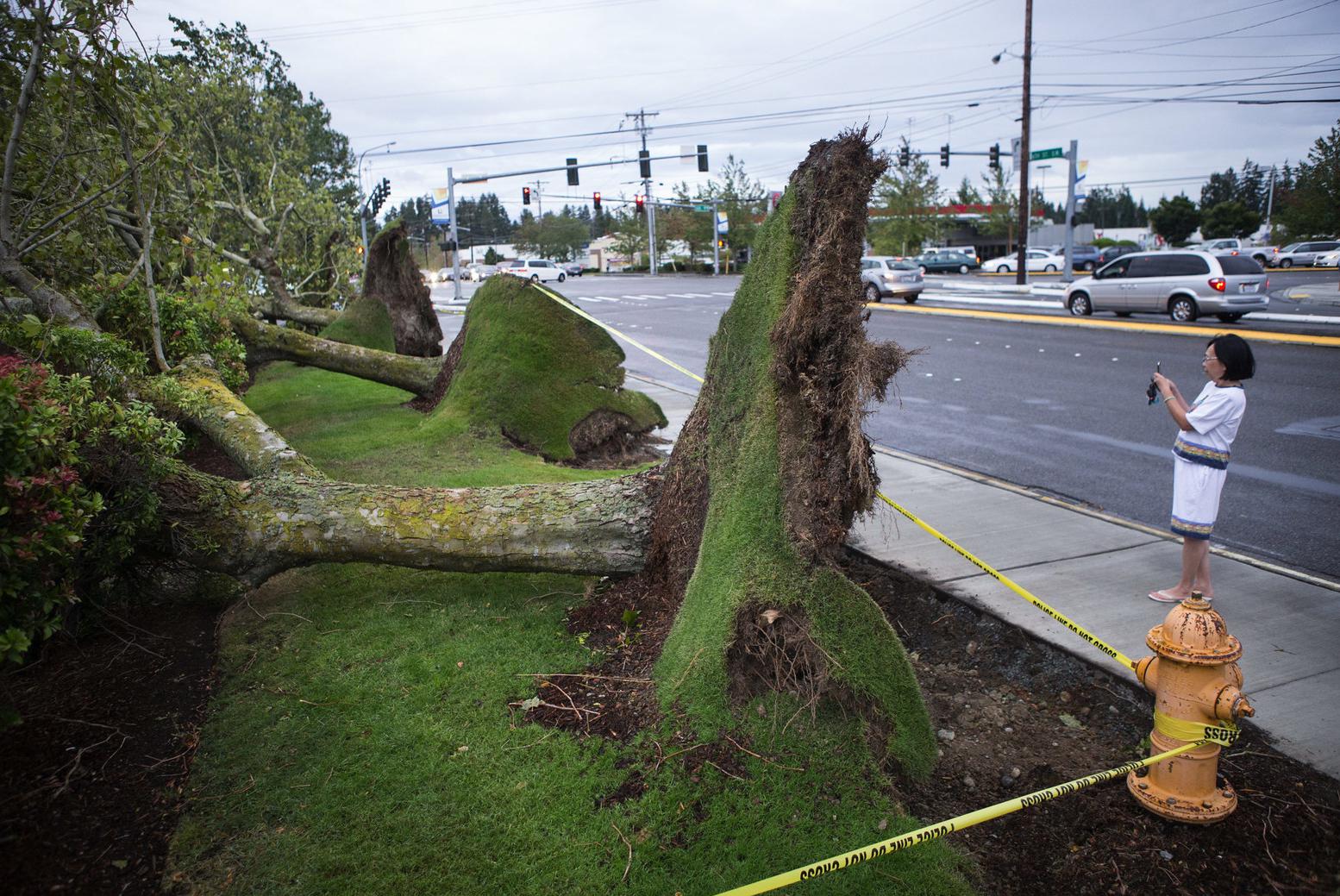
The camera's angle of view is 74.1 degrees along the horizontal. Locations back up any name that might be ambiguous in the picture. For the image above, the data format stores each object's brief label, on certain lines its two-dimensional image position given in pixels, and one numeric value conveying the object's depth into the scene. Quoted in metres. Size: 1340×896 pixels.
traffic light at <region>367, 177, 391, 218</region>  26.86
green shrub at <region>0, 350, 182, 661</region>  3.16
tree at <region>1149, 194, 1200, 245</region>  64.25
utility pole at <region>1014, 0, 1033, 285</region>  32.47
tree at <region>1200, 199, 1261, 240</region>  59.12
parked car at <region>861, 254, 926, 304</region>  29.75
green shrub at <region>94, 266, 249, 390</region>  7.57
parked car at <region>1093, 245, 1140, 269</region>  47.84
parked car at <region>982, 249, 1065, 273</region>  51.41
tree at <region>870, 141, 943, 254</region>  57.88
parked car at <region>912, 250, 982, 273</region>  52.41
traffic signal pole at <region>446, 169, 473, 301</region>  39.71
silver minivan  20.03
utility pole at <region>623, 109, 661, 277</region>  67.19
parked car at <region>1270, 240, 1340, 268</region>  41.81
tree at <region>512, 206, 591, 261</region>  94.00
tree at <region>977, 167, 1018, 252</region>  60.78
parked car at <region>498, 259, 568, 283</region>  55.64
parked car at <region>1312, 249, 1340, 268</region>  37.19
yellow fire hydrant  3.27
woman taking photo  4.90
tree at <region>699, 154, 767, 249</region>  62.22
